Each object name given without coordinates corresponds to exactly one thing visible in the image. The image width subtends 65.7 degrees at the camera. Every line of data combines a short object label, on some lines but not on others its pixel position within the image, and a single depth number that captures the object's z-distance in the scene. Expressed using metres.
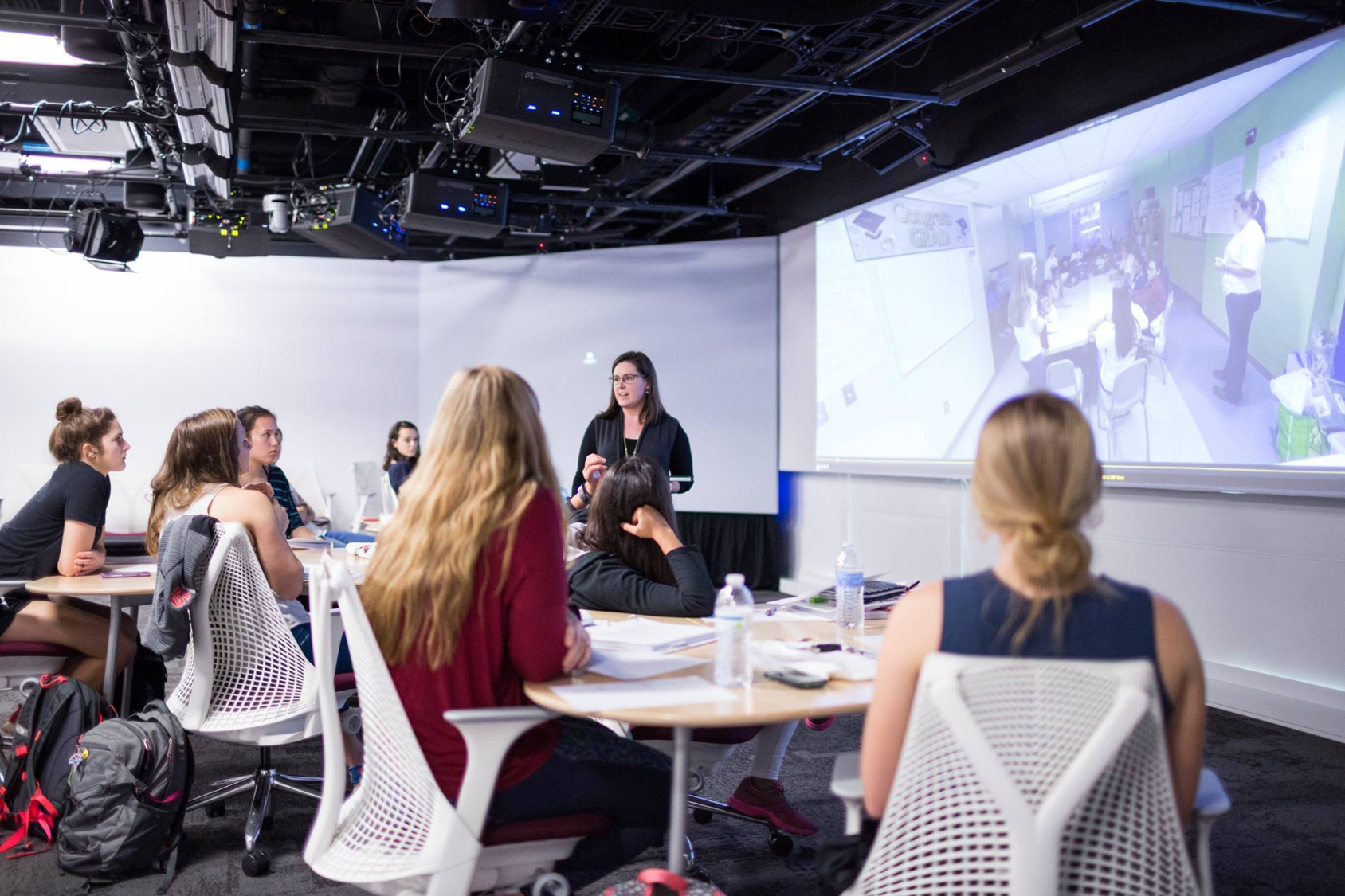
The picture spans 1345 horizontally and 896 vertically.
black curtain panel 8.45
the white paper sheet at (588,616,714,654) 2.34
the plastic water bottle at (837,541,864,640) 2.64
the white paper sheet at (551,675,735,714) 1.82
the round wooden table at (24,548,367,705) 3.26
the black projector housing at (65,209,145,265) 8.06
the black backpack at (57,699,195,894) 2.88
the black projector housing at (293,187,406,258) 7.33
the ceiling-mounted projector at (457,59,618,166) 4.55
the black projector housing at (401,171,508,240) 6.81
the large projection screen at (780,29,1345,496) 4.09
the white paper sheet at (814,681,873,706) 1.86
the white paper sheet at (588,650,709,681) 2.08
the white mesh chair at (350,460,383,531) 9.99
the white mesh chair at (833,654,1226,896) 1.34
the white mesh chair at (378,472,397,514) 8.17
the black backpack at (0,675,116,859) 3.12
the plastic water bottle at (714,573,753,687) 2.00
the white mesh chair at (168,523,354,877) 2.84
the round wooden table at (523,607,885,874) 1.75
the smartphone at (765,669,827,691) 1.97
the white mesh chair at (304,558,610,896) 1.80
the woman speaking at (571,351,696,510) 4.55
